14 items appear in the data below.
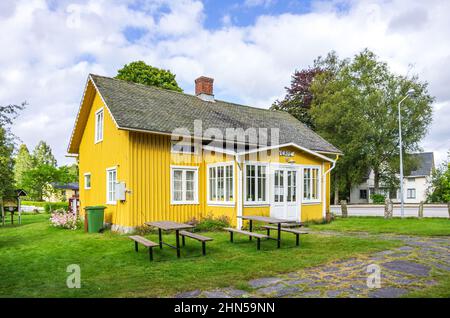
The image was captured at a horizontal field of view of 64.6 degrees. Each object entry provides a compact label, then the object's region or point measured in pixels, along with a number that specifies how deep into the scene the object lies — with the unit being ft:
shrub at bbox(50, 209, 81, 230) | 49.39
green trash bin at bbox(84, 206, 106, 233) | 43.34
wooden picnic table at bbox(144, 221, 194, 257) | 26.12
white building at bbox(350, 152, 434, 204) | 155.84
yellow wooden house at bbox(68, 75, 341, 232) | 42.04
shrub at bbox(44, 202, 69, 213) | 90.98
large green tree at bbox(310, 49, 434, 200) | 110.73
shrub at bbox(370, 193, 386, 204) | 130.00
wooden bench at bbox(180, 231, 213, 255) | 26.56
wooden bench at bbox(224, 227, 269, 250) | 28.33
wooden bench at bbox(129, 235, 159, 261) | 25.01
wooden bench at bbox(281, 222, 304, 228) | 46.73
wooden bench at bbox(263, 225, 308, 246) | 31.04
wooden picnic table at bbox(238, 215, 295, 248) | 30.29
